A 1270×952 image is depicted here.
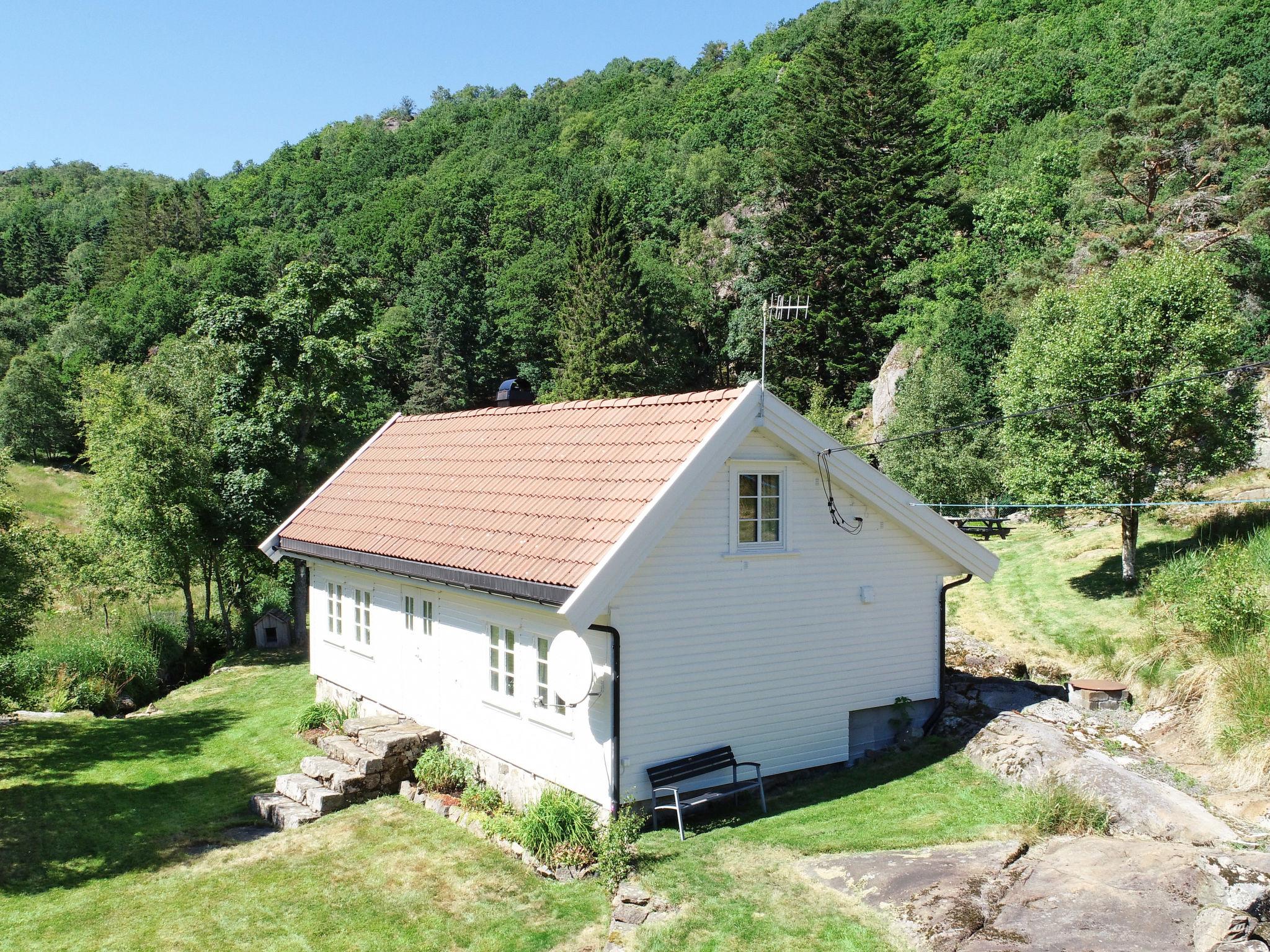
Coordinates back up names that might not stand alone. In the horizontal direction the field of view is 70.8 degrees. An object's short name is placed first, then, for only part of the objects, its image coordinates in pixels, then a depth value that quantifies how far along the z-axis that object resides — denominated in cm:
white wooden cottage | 1011
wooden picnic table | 2569
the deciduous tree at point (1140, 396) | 2102
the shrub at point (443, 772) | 1238
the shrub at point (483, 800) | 1152
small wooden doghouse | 2680
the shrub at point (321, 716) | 1645
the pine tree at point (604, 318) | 4709
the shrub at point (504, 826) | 1053
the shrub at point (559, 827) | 978
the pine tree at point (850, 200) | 4812
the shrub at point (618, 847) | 907
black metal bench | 1007
